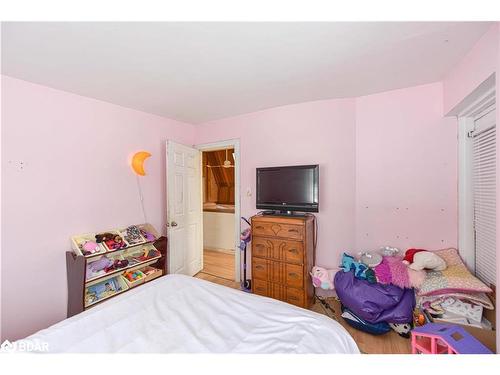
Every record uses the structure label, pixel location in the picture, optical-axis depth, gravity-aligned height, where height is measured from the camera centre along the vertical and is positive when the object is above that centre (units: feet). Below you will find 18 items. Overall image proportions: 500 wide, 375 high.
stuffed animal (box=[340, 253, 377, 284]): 6.72 -2.87
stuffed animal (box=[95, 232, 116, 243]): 7.33 -1.83
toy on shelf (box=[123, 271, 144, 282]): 7.82 -3.43
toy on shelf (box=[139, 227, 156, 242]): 8.63 -2.09
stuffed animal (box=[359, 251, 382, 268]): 6.97 -2.57
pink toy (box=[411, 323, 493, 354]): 3.60 -2.87
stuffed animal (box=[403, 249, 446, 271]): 6.20 -2.36
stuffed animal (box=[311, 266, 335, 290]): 7.36 -3.36
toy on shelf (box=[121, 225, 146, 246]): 8.03 -1.97
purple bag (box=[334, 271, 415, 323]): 6.15 -3.57
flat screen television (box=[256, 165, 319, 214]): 7.82 -0.14
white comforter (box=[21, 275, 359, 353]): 3.33 -2.56
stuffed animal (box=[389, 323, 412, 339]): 6.20 -4.37
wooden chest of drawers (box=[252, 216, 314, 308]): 7.35 -2.71
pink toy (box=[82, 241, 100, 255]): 6.75 -2.01
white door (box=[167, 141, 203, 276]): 9.38 -1.21
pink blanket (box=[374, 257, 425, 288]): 6.10 -2.74
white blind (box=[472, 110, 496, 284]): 5.47 -0.32
